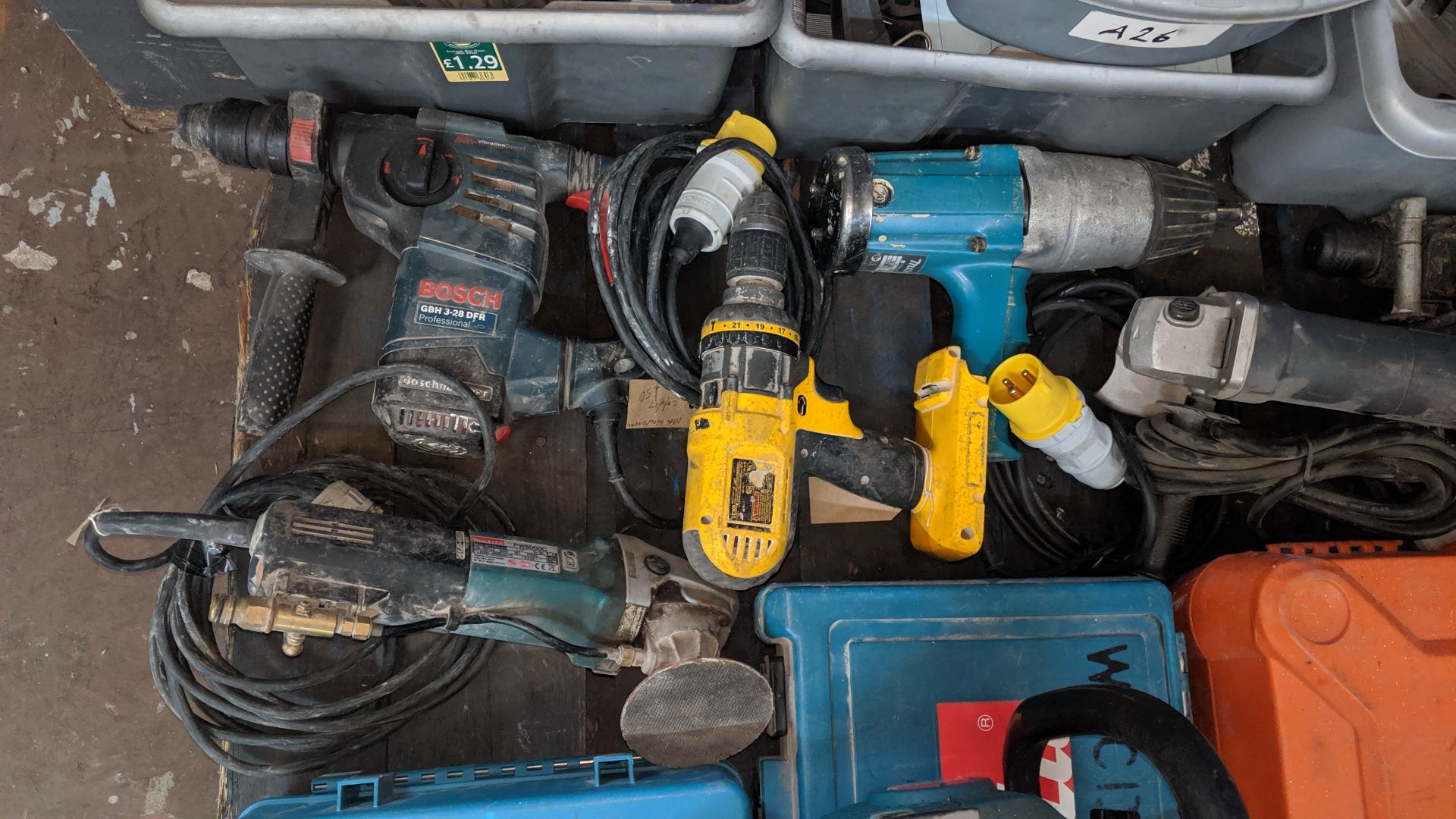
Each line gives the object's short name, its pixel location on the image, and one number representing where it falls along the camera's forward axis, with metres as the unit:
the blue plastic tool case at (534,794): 0.80
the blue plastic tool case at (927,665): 0.91
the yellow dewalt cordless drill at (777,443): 0.87
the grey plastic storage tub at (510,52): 0.82
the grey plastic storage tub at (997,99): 0.88
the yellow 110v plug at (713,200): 0.94
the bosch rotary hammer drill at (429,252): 0.92
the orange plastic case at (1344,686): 0.88
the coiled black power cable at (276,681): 0.88
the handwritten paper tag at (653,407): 1.06
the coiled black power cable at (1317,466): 1.02
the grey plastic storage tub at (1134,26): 0.80
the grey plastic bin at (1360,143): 0.91
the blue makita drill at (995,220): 0.98
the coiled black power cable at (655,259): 0.95
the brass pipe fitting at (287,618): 0.85
